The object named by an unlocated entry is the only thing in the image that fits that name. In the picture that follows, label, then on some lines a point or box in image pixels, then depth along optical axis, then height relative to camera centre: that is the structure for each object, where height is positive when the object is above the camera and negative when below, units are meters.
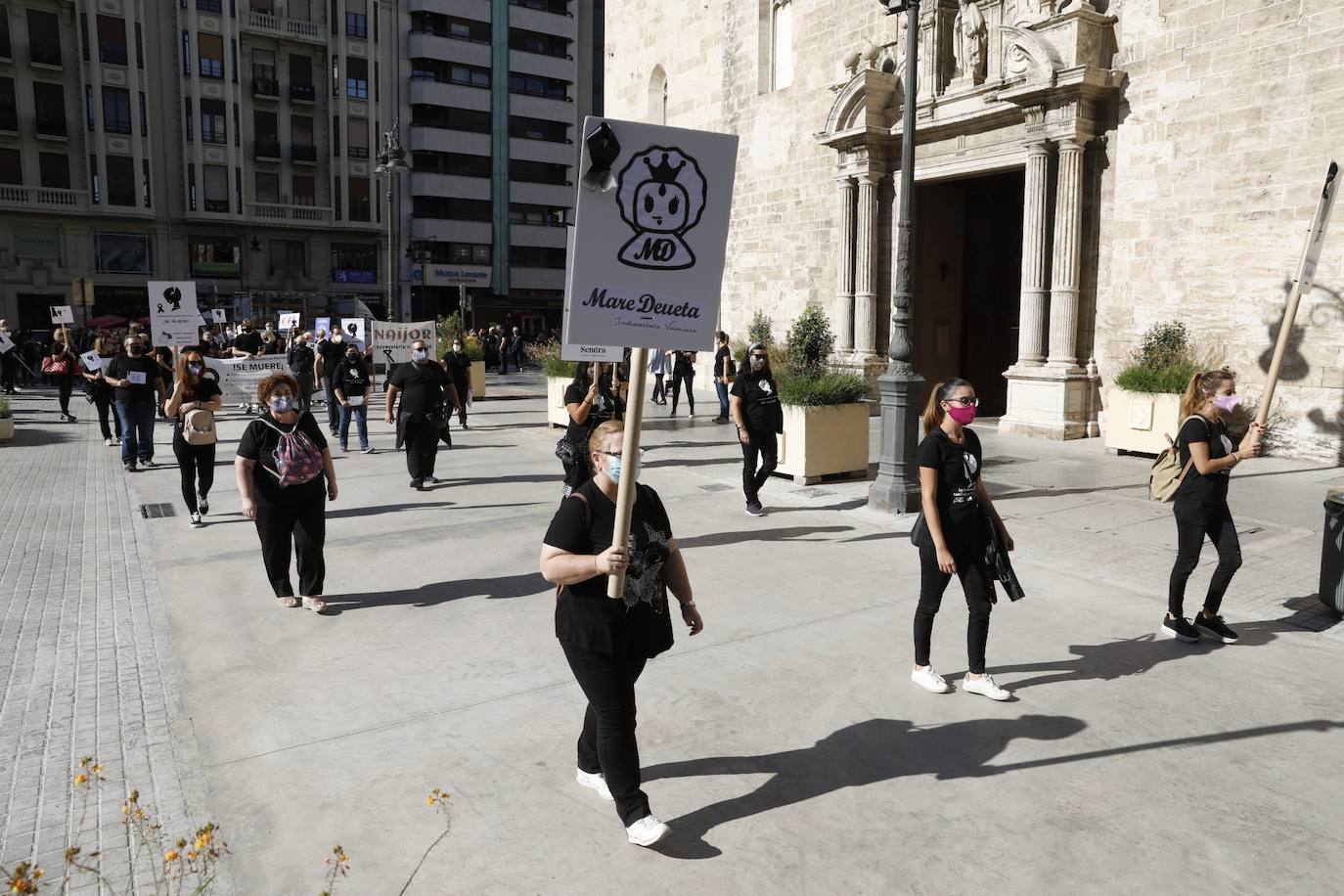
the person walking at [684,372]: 20.09 -0.38
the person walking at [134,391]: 13.08 -0.50
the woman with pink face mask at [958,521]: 5.29 -0.90
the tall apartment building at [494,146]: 55.50 +11.94
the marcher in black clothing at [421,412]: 11.80 -0.69
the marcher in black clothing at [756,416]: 10.30 -0.65
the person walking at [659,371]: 21.61 -0.39
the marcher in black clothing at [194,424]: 9.84 -0.70
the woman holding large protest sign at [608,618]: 3.87 -1.04
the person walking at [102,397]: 15.87 -0.72
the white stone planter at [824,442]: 12.19 -1.11
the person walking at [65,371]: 19.83 -0.35
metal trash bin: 6.79 -1.40
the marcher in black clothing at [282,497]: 6.85 -1.00
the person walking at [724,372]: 17.08 -0.33
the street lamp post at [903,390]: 10.43 -0.40
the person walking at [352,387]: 14.39 -0.50
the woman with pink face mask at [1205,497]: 6.26 -0.91
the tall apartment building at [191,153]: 43.91 +9.45
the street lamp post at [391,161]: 24.72 +4.82
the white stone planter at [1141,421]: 14.34 -1.00
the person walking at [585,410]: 8.34 -0.53
